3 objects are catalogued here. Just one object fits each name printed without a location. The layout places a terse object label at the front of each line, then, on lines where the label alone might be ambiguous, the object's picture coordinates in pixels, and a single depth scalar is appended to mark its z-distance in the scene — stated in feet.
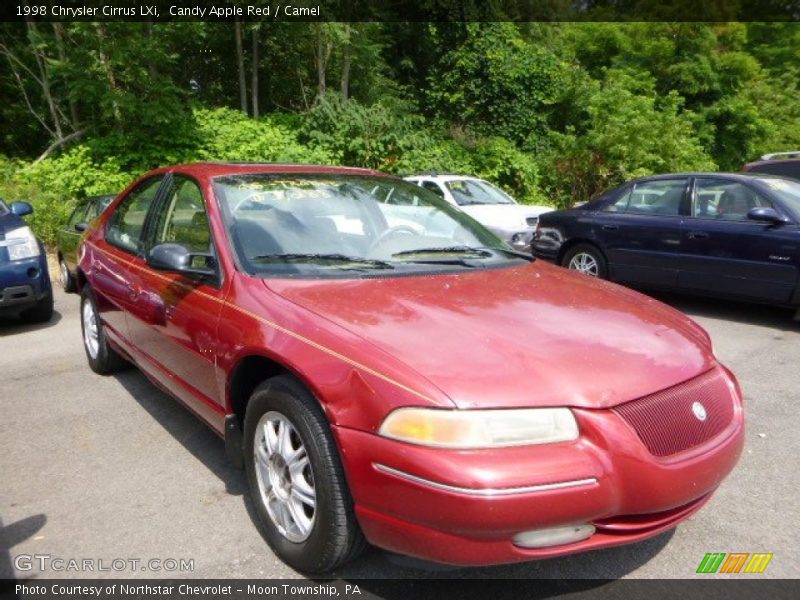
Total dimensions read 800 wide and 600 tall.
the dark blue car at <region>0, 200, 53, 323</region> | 20.15
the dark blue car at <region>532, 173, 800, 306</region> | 20.65
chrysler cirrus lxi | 6.66
